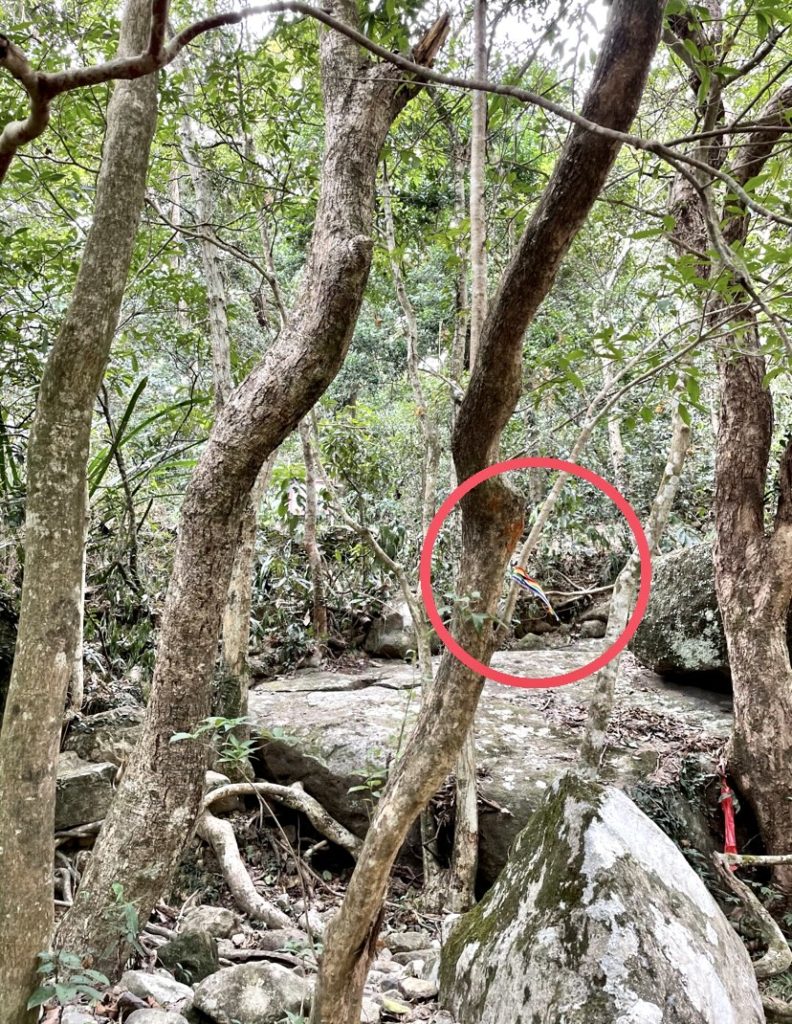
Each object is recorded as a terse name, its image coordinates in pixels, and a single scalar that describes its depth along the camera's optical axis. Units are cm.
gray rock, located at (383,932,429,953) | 418
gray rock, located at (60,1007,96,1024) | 246
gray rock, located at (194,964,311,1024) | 280
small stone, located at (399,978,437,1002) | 334
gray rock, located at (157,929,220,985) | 324
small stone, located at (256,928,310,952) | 385
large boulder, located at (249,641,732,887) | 525
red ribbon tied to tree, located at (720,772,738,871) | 510
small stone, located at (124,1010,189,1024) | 256
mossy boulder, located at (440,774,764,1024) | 266
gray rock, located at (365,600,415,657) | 820
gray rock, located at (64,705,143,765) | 482
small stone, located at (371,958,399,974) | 385
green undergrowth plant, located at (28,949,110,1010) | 215
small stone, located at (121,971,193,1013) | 288
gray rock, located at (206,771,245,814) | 525
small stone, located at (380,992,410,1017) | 315
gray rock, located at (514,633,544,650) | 862
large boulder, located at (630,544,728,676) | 651
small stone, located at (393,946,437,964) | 398
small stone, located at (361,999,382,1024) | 306
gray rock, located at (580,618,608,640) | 893
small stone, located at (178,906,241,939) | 394
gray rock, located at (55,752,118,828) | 440
